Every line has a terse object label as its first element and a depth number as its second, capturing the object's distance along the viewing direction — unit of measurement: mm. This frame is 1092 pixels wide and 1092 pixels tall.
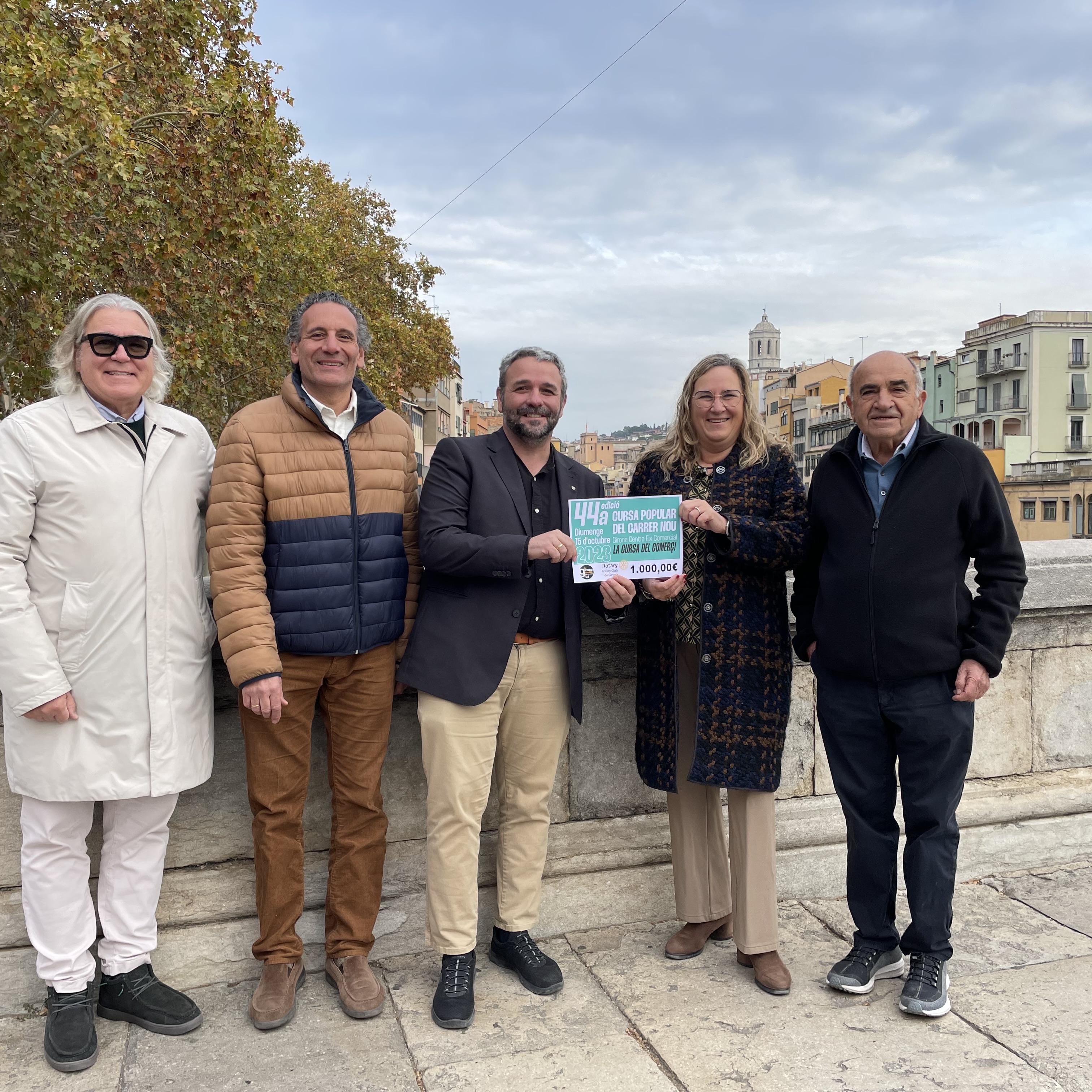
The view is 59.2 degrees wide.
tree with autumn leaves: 8859
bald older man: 2953
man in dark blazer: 2979
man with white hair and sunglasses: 2668
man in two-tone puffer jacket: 2818
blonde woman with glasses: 3168
